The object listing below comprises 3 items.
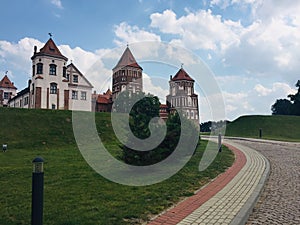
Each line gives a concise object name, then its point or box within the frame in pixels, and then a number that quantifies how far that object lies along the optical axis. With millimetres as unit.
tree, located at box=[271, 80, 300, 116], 68450
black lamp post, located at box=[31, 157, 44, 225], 3762
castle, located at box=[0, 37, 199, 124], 44906
